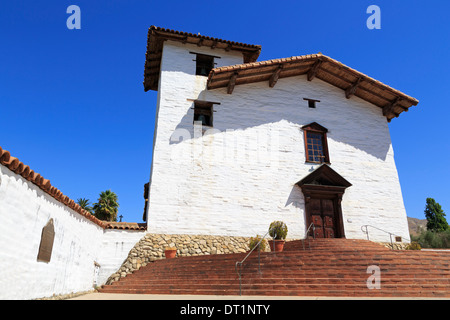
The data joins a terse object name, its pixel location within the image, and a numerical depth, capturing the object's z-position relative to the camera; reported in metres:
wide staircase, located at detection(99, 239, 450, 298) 7.19
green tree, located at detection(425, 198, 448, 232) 32.41
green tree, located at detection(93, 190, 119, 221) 31.27
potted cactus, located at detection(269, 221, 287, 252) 11.32
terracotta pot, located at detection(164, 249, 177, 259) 11.54
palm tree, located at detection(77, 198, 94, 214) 34.16
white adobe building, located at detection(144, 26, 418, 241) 13.44
